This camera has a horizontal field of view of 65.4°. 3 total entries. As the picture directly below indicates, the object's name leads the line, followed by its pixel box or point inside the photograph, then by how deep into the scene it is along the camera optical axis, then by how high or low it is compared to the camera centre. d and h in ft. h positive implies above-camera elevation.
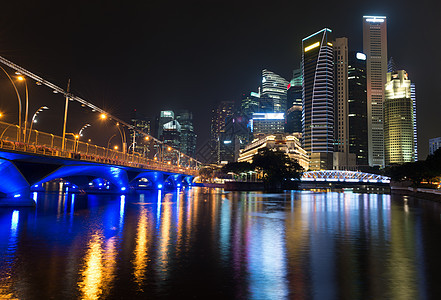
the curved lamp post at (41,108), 135.67 +29.79
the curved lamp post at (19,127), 106.75 +17.00
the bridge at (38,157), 107.96 +9.56
